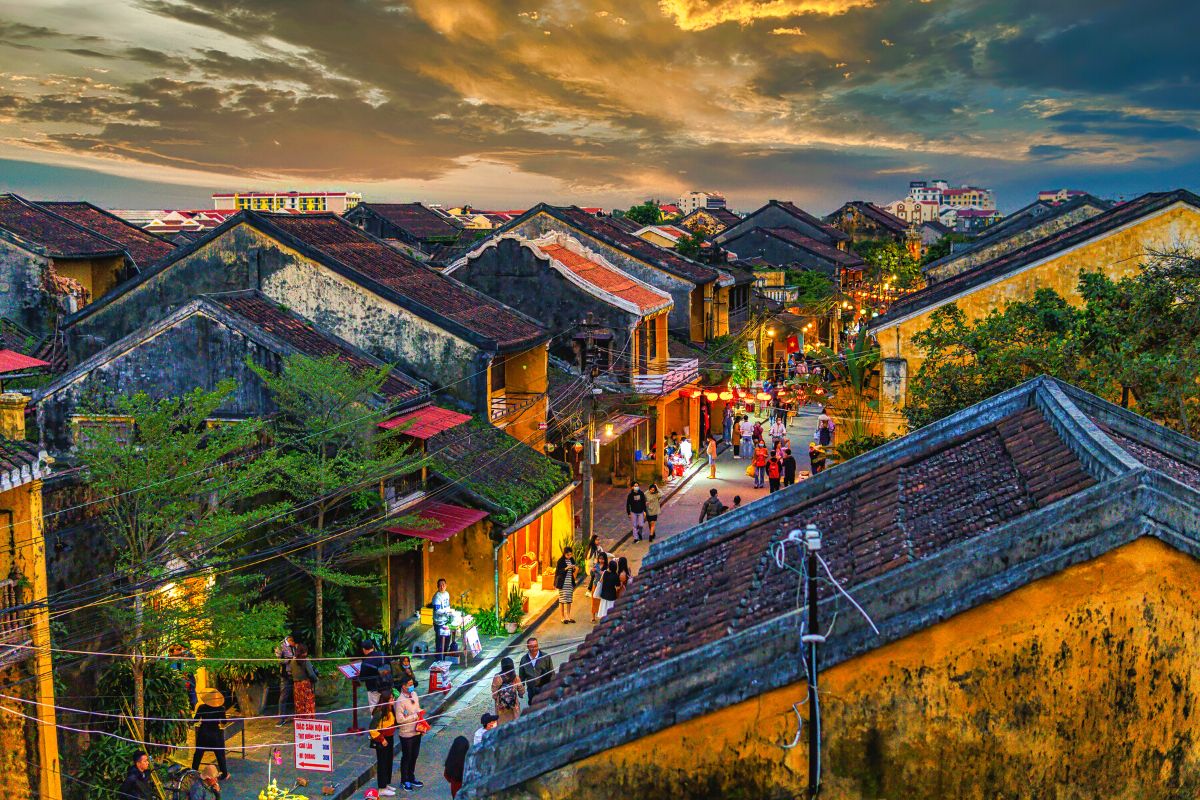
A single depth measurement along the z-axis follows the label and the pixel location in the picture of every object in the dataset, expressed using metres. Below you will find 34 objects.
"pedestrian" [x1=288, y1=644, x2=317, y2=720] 17.44
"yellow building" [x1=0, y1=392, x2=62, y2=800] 13.25
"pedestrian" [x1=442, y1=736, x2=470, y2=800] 13.80
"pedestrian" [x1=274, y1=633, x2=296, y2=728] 17.58
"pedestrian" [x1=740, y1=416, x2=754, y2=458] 37.91
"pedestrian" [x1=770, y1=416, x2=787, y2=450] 36.78
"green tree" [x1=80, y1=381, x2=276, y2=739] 14.59
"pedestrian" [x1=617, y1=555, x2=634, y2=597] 22.11
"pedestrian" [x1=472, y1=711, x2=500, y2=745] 14.60
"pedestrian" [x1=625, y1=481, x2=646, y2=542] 28.64
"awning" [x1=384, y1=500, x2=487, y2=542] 19.88
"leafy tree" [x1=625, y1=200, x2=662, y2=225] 68.69
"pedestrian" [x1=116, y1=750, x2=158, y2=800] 13.06
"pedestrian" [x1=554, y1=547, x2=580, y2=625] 23.23
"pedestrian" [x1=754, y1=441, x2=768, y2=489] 33.47
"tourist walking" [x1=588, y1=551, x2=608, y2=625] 22.47
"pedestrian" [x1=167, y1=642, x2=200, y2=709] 14.95
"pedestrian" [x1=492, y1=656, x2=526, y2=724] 16.03
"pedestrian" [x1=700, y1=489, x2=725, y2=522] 25.64
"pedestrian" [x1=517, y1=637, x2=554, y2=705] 16.75
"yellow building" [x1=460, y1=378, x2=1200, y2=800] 6.28
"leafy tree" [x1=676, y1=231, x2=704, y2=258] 47.72
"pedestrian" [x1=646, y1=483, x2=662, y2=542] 28.67
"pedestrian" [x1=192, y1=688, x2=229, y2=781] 15.22
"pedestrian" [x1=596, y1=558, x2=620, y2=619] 21.59
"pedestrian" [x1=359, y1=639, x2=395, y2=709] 16.76
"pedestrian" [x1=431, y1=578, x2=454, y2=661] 20.45
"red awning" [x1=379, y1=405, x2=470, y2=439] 20.86
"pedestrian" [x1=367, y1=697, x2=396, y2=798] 15.08
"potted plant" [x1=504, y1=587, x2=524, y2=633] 22.62
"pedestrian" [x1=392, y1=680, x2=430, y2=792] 15.37
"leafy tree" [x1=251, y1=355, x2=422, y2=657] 18.42
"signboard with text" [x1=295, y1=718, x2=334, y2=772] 14.97
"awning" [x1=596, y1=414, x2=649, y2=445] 30.34
